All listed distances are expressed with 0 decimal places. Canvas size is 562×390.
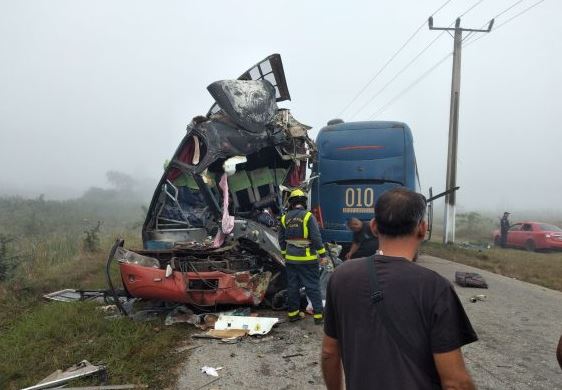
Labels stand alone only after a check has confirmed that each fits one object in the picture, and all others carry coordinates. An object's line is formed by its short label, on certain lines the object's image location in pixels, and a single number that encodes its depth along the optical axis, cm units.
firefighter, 526
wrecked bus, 520
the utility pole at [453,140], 1491
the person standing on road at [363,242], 578
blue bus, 800
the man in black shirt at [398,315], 149
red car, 1587
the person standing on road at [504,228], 1723
